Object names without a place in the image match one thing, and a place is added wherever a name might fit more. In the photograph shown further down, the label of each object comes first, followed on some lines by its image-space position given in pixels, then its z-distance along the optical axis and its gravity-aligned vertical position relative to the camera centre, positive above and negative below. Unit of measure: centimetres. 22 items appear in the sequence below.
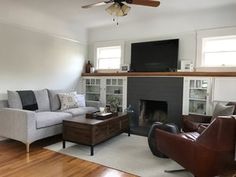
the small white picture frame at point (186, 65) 418 +33
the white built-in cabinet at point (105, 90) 498 -30
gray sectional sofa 312 -72
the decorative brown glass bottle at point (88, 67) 562 +33
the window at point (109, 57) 530 +61
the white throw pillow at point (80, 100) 457 -49
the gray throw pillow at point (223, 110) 300 -45
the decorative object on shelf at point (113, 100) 505 -54
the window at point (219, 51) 393 +61
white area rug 259 -118
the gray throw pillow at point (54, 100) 424 -48
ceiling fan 268 +104
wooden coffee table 306 -84
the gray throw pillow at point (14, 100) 355 -41
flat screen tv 438 +56
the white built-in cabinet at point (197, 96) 395 -30
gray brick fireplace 426 -42
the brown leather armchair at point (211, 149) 194 -70
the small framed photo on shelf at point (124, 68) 499 +29
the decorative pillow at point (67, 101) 427 -49
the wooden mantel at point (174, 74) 376 +14
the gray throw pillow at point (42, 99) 401 -44
